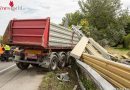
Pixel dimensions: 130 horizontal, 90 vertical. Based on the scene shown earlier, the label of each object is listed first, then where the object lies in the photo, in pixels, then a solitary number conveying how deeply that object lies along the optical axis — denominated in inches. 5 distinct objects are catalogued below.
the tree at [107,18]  557.7
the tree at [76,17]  618.7
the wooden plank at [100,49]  181.2
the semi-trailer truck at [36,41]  171.2
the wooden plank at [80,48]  158.0
